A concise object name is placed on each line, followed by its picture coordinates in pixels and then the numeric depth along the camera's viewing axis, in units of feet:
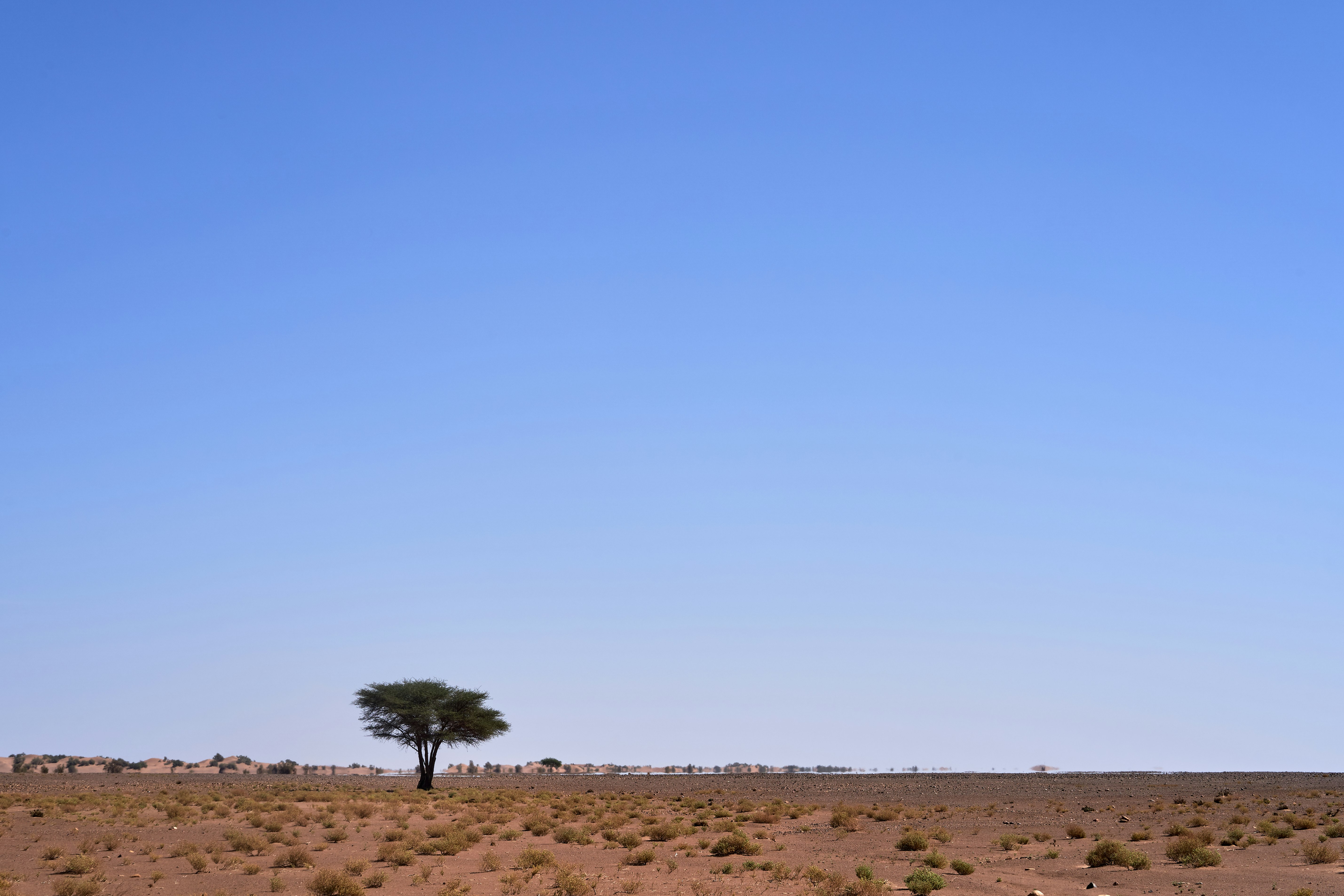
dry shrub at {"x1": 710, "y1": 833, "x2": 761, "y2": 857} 100.17
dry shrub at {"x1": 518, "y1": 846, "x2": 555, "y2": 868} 92.27
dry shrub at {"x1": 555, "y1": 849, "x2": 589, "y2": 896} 76.95
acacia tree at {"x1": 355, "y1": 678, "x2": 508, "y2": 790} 252.42
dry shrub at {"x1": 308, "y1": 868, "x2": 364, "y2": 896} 77.25
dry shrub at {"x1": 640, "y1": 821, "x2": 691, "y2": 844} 112.88
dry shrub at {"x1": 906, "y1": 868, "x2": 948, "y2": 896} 74.95
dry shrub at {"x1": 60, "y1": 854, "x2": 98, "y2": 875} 87.10
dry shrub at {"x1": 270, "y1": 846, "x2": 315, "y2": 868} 93.40
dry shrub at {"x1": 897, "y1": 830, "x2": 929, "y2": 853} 104.32
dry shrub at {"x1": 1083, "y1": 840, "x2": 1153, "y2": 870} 86.84
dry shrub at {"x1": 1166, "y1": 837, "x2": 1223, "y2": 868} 87.56
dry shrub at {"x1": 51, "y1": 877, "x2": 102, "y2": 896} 76.59
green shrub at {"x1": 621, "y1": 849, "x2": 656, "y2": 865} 94.22
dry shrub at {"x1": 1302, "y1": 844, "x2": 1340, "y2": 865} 88.07
